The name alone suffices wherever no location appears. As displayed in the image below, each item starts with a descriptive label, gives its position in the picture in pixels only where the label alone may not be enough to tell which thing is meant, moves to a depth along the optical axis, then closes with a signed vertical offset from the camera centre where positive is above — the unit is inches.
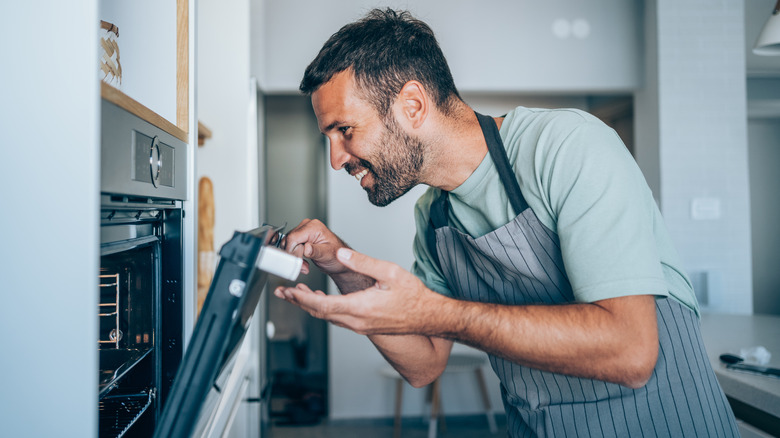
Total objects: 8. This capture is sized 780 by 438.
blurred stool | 124.7 -37.6
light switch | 122.6 +3.9
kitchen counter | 58.2 -17.1
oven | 30.1 -4.4
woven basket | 34.9 +11.5
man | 30.7 -1.9
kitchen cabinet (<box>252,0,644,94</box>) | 125.2 +43.8
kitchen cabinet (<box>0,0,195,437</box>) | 20.8 +1.2
